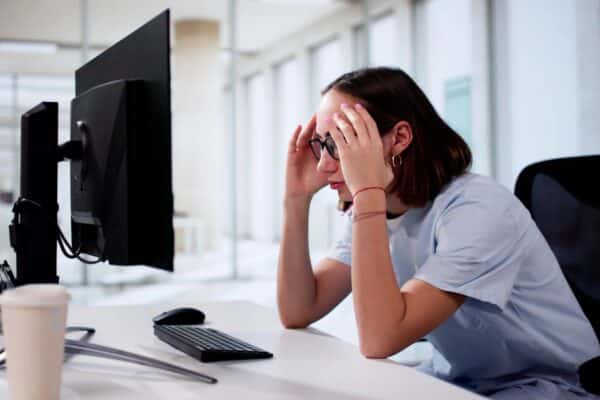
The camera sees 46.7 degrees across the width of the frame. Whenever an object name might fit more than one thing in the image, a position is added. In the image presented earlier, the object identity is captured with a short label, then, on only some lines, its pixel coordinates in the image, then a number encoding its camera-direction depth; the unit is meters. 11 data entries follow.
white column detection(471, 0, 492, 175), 5.33
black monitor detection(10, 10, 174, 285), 1.02
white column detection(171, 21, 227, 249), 6.07
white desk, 0.87
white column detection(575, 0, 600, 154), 4.20
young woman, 1.18
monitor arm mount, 1.17
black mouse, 1.34
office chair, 1.40
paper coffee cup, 0.70
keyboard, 1.06
